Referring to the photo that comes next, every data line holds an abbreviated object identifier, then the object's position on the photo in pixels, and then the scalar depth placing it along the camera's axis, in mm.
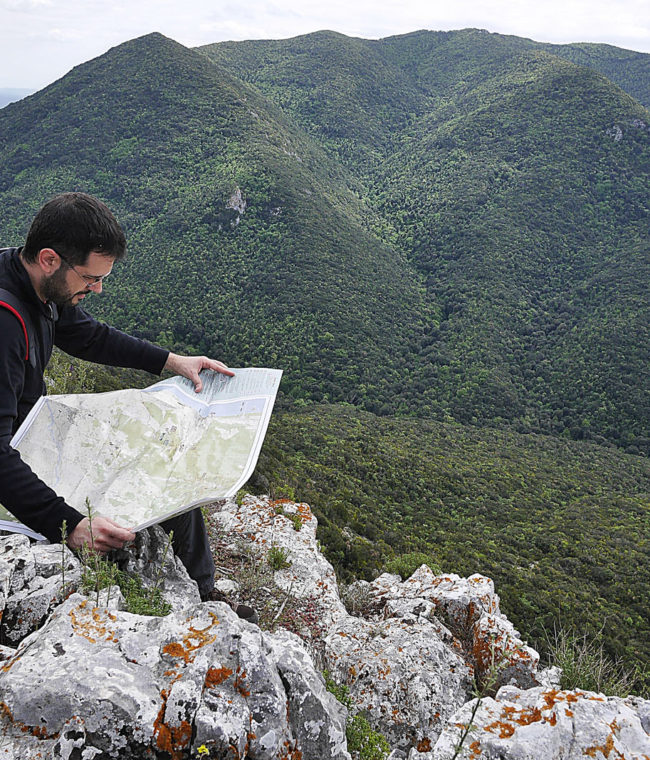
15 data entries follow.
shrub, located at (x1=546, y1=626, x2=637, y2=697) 3475
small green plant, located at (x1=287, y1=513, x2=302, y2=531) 6332
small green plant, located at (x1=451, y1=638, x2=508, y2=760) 3959
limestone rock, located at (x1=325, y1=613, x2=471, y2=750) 3557
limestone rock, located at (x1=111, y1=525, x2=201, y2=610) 2859
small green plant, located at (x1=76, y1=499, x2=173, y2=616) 2311
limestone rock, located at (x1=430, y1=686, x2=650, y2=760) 2180
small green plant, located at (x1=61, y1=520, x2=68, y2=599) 2084
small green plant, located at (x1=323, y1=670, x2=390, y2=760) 2660
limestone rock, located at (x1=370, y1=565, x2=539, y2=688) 4152
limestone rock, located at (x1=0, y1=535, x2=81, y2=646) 2324
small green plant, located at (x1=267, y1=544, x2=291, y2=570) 5121
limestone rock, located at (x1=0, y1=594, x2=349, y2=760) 1766
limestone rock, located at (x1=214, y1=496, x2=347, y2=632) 4949
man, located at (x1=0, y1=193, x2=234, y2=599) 2168
